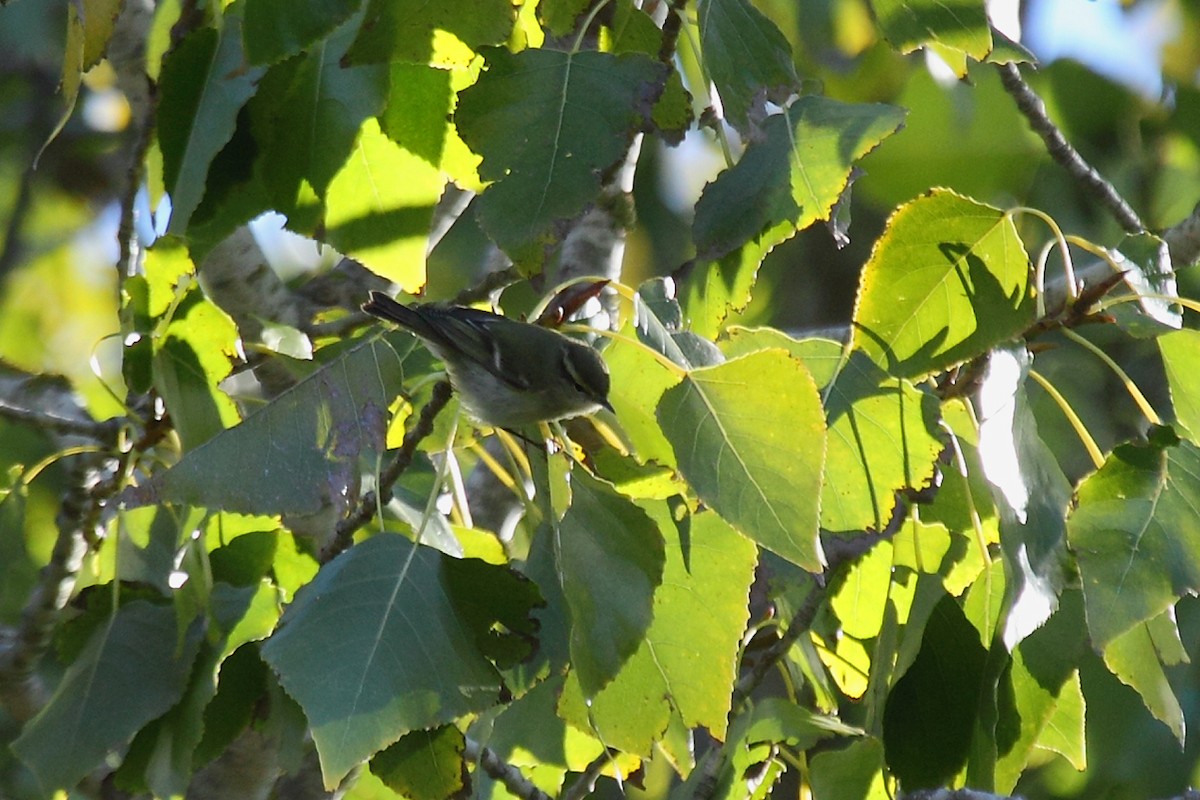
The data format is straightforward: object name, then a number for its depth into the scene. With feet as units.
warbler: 18.10
